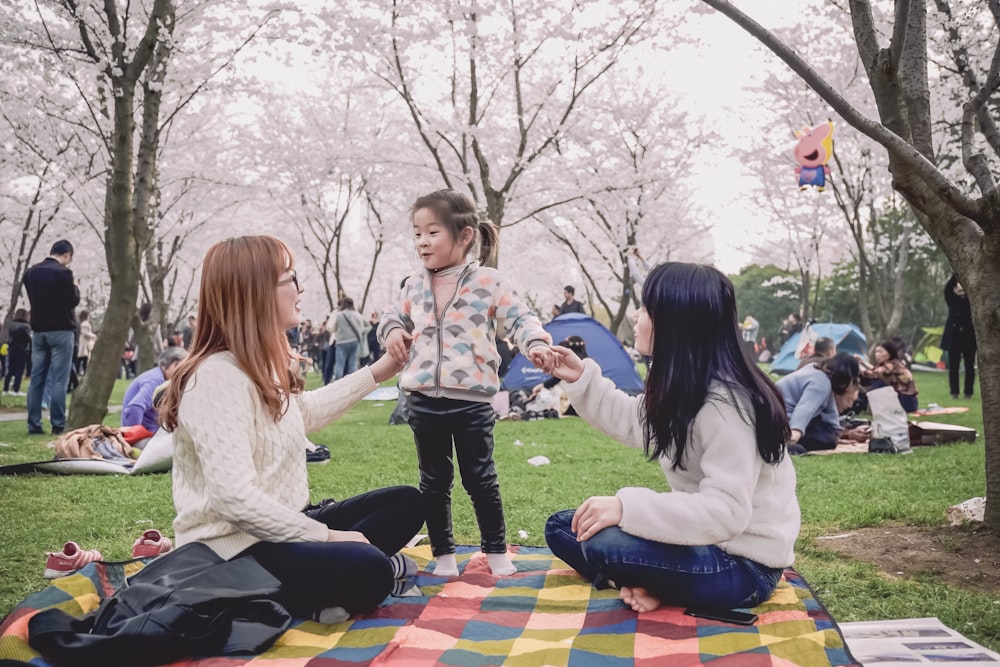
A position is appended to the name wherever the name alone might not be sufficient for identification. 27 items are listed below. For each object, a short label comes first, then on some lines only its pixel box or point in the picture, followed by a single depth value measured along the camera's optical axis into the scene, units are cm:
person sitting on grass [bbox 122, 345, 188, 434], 698
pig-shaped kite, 1066
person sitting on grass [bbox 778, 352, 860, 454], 654
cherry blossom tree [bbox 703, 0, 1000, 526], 322
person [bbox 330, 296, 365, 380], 1352
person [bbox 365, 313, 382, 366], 1974
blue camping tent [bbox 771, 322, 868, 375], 1800
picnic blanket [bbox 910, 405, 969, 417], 927
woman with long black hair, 242
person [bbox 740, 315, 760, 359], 2884
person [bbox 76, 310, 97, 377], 1532
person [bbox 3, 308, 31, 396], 1312
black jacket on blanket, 215
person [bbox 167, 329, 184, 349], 1144
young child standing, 324
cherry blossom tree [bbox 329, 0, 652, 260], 1175
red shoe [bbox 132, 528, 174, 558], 335
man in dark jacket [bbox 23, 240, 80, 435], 817
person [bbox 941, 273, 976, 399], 1004
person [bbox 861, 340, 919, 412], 852
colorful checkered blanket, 225
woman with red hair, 242
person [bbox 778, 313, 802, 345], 2128
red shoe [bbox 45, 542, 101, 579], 311
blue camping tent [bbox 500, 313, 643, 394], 1098
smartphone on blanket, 248
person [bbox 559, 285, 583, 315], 1415
